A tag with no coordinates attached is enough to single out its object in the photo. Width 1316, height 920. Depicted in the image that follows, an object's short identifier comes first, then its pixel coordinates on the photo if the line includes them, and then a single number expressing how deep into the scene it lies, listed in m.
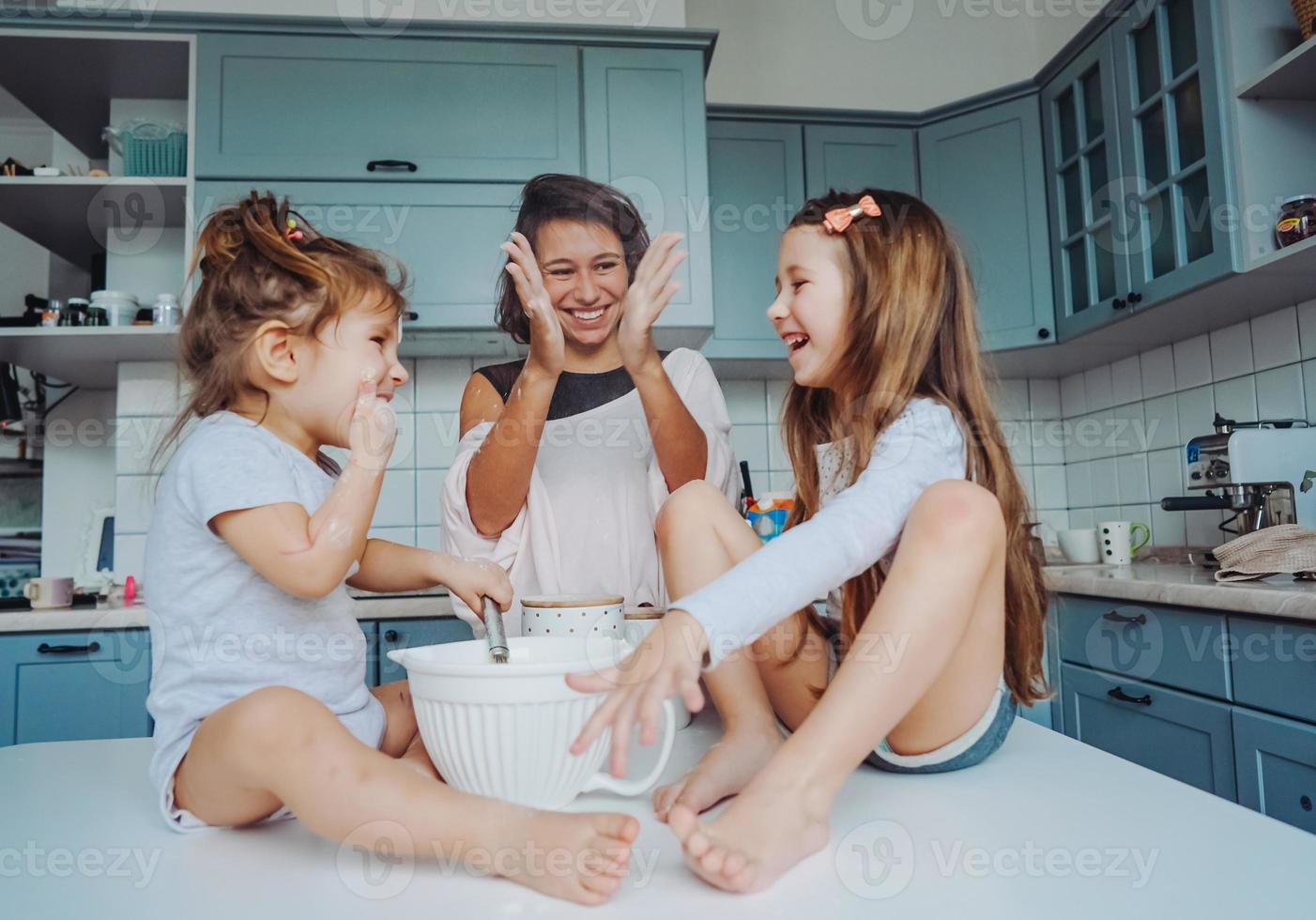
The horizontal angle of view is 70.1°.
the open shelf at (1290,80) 1.62
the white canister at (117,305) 2.10
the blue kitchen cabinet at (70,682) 1.84
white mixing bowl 0.56
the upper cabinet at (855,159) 2.56
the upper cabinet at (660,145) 2.20
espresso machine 1.79
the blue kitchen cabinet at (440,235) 2.13
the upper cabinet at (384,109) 2.11
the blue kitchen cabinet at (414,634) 1.94
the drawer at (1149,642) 1.54
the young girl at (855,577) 0.58
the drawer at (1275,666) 1.34
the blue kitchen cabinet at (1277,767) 1.36
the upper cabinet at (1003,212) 2.47
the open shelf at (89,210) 2.10
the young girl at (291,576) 0.56
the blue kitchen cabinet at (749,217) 2.49
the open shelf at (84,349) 2.06
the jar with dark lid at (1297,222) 1.64
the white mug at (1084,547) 2.31
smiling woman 1.26
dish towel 1.47
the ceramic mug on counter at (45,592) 1.93
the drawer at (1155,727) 1.54
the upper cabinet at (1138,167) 1.83
